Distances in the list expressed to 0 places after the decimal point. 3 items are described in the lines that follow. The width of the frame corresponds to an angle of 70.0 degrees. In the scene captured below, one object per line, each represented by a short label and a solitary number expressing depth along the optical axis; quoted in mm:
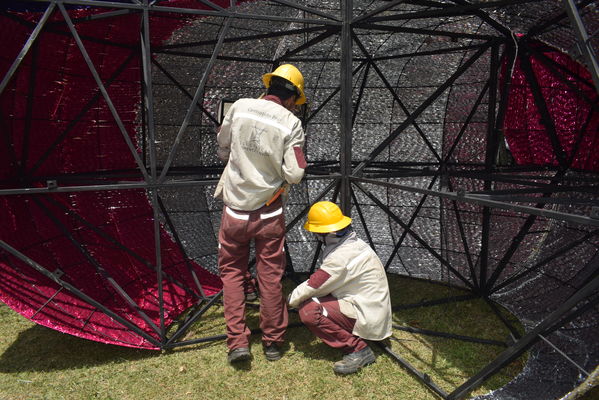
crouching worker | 3963
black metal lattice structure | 3896
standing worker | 3805
